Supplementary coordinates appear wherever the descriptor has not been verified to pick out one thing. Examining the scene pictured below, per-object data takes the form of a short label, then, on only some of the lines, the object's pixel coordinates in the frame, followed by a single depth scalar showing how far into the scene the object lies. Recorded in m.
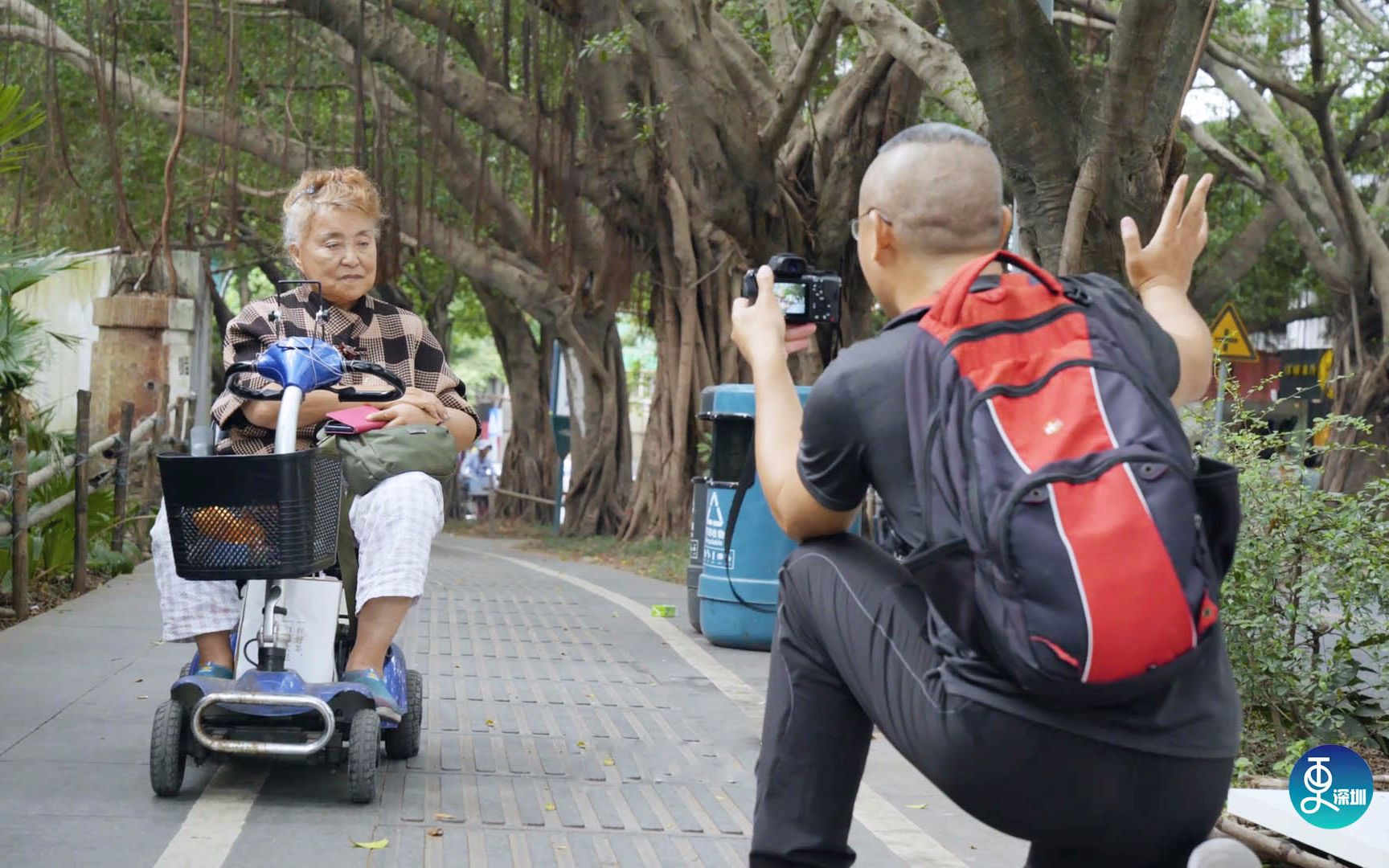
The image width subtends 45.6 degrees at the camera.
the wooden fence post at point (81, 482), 8.86
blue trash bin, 8.80
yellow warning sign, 13.88
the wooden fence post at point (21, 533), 7.86
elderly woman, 4.56
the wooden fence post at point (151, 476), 12.39
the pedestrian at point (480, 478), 39.12
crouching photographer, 2.16
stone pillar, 14.45
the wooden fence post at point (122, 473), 10.46
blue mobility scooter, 4.16
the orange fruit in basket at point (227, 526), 4.17
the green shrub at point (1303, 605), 5.30
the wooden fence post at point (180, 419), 14.23
